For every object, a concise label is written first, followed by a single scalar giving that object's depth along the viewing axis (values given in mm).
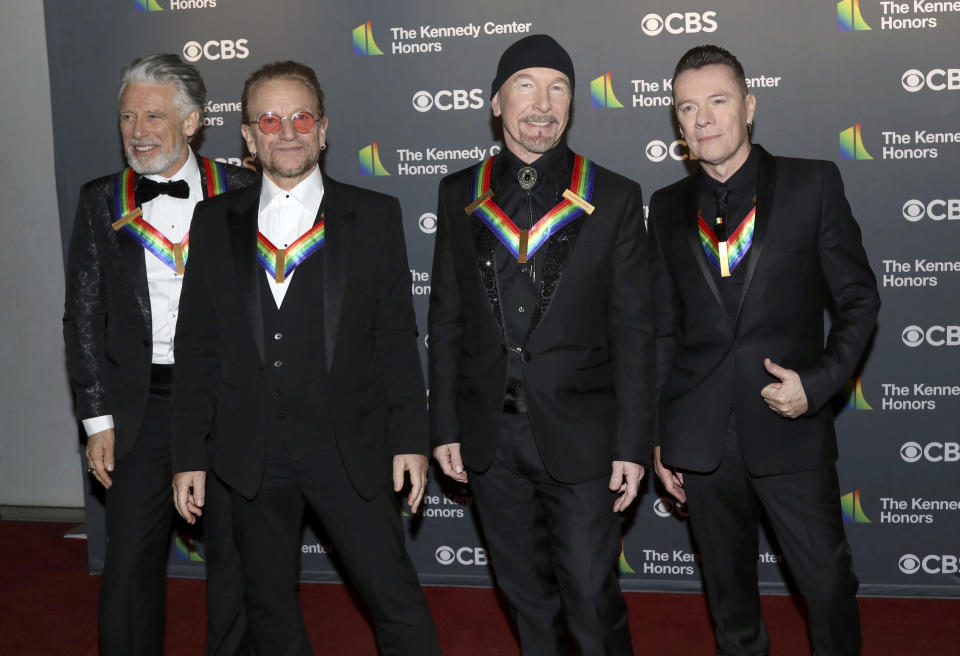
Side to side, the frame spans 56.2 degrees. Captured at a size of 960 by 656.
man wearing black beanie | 2590
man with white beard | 2758
